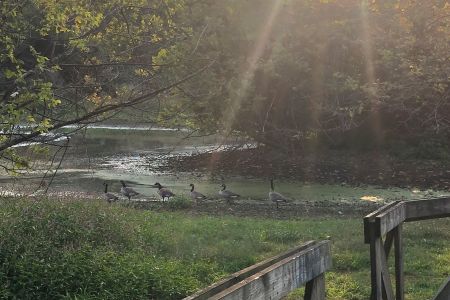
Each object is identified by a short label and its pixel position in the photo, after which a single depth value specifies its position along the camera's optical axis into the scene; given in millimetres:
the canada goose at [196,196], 17806
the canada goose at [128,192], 17922
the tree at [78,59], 5906
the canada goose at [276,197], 17188
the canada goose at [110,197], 16656
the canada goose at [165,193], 17625
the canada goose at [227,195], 18047
